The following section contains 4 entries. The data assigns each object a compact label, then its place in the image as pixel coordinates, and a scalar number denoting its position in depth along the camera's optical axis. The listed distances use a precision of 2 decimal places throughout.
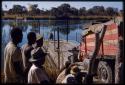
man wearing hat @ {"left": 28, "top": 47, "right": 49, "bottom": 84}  1.85
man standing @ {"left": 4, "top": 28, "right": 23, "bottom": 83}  2.01
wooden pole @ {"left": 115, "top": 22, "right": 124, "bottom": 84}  2.34
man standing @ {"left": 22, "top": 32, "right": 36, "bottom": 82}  2.13
